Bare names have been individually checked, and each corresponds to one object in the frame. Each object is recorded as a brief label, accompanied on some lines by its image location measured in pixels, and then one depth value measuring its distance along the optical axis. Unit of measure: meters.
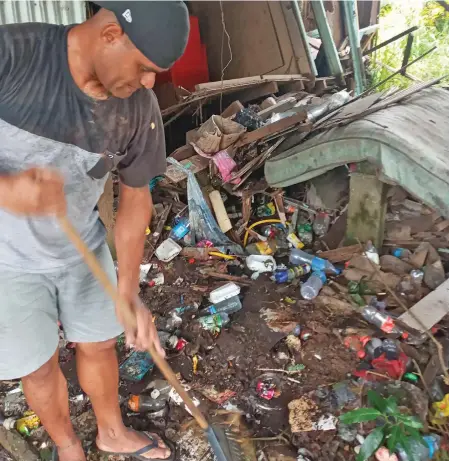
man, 1.58
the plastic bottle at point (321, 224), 4.59
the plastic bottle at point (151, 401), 2.97
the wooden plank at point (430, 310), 3.44
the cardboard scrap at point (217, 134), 4.56
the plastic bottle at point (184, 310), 3.86
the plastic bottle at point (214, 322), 3.65
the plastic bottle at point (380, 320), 3.45
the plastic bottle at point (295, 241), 4.57
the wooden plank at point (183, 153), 4.75
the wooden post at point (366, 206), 4.00
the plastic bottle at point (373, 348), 3.30
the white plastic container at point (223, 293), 3.95
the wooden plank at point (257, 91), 5.77
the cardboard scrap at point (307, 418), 2.81
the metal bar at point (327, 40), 6.27
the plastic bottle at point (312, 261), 4.18
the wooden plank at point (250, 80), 5.34
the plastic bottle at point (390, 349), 3.26
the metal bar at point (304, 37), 6.09
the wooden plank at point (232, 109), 5.15
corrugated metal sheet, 4.02
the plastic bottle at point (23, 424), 2.90
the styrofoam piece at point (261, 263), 4.33
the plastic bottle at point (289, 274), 4.17
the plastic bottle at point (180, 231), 4.67
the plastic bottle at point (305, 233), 4.62
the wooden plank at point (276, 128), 4.44
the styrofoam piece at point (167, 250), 4.48
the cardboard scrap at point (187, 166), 4.57
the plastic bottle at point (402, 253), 4.16
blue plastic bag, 4.58
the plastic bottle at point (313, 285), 3.94
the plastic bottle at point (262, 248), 4.56
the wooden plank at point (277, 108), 5.12
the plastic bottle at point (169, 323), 3.72
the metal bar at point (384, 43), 5.89
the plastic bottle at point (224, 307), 3.84
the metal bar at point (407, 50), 5.80
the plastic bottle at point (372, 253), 4.09
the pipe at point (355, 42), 6.93
